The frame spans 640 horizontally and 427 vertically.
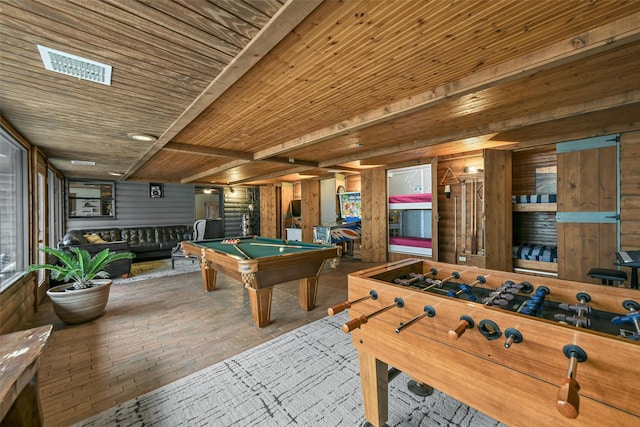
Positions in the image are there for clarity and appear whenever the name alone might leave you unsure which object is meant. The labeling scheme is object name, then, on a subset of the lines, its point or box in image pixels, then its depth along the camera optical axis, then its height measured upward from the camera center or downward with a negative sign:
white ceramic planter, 2.92 -1.05
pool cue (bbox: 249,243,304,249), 3.95 -0.53
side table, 1.05 -0.69
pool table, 2.72 -0.64
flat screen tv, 9.69 +0.17
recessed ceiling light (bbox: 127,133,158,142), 3.44 +1.08
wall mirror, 7.47 +0.47
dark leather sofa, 7.02 -0.69
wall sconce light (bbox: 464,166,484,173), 5.15 +0.87
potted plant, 2.92 -0.92
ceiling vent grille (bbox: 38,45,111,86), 1.68 +1.08
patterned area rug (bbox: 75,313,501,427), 1.60 -1.32
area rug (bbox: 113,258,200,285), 5.21 -1.32
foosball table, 0.79 -0.53
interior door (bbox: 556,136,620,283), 3.64 +0.06
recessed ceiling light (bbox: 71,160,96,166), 5.07 +1.07
